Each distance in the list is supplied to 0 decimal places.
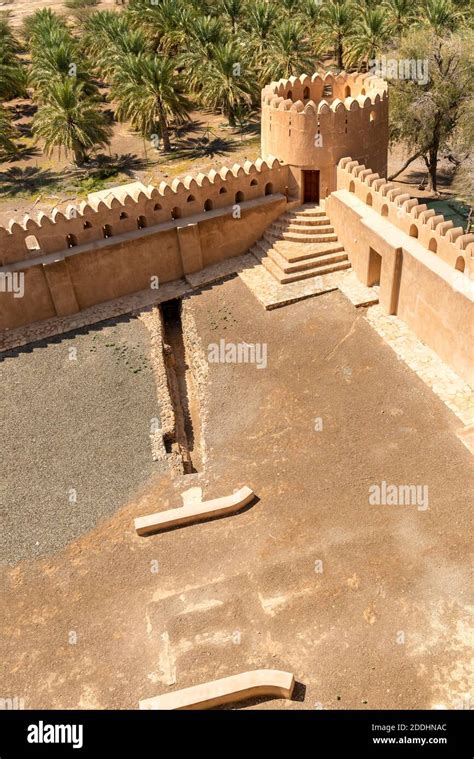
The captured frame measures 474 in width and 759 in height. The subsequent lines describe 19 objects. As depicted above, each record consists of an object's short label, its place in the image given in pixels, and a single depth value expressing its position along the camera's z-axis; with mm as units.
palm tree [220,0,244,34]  43656
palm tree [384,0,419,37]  35438
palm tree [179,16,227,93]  36500
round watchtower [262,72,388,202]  21016
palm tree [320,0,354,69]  38594
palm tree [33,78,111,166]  31672
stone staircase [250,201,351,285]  21391
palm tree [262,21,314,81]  35594
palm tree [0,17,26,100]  40031
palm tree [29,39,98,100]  35594
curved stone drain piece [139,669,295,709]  10180
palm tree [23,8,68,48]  41656
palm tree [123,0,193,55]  40781
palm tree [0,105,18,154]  33594
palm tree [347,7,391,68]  34750
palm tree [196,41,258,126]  34219
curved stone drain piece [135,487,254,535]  13320
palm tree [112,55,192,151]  32500
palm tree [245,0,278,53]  38594
